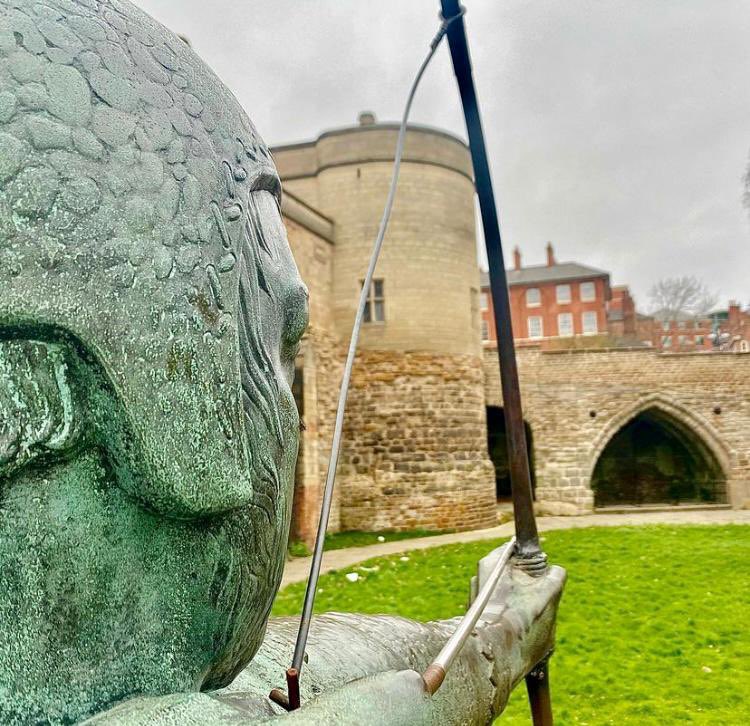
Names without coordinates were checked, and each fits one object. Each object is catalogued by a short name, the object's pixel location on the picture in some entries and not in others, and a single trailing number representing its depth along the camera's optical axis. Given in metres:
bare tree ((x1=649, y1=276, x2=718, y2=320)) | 32.28
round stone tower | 12.54
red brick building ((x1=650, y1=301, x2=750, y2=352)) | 31.19
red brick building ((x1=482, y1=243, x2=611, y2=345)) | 40.19
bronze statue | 0.59
